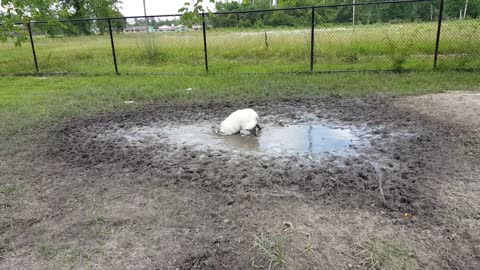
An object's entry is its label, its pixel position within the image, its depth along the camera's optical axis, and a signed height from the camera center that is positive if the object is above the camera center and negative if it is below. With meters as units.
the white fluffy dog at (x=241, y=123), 4.91 -1.24
